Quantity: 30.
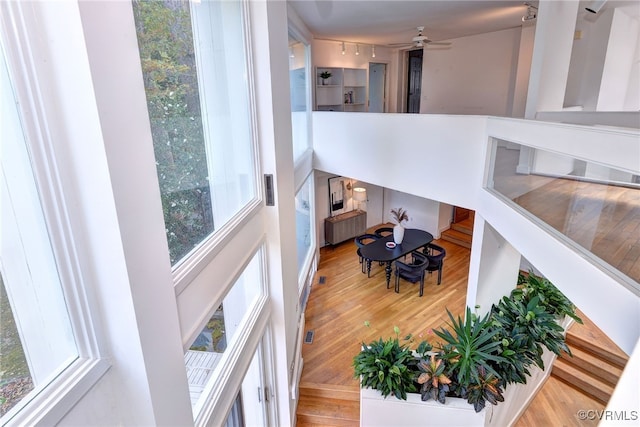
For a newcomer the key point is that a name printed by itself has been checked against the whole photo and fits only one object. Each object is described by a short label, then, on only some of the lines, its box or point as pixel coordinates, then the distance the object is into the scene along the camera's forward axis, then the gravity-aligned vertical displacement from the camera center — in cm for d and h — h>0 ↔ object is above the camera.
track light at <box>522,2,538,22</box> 539 +150
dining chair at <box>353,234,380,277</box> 795 -327
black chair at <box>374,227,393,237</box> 914 -308
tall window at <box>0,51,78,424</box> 94 -47
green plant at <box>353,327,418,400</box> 377 -281
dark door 997 +85
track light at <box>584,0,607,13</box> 385 +113
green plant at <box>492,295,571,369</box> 382 -249
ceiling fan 629 +128
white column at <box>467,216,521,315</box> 469 -219
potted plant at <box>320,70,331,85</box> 821 +85
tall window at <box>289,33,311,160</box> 613 +35
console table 957 -314
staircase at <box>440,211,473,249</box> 962 -349
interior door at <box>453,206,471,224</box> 1047 -310
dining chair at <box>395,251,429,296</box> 707 -323
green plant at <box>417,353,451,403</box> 363 -280
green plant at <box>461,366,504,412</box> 346 -279
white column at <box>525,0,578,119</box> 431 +66
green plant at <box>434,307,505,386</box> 359 -250
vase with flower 792 -271
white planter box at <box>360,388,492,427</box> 360 -315
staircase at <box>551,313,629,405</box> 507 -381
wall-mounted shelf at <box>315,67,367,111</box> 837 +55
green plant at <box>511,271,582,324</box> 468 -259
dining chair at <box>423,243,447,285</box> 748 -322
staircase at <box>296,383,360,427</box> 446 -381
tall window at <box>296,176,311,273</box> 707 -232
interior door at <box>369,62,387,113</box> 977 +69
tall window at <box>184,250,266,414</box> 204 -153
